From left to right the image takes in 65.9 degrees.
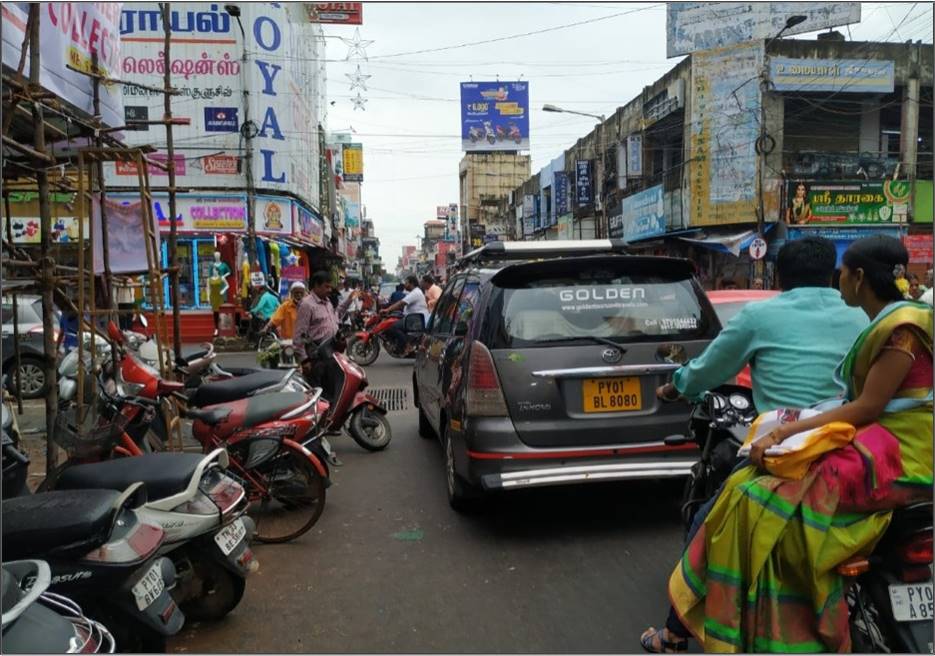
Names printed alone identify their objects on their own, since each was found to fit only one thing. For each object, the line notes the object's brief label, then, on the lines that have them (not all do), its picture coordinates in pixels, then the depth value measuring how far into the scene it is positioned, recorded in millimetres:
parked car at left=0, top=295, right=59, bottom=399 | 10625
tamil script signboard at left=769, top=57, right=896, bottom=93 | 20031
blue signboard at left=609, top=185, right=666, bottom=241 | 23844
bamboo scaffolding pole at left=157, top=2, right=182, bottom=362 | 6616
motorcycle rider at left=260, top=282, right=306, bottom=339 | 9625
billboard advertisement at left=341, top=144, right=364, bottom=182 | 55312
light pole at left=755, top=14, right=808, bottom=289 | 19422
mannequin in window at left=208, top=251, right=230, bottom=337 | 18516
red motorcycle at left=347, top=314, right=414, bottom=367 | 13891
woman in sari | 2203
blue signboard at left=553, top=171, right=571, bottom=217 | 34625
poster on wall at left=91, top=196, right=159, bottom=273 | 6184
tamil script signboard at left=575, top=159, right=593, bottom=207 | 31250
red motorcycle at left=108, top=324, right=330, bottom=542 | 4688
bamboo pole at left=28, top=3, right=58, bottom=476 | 4422
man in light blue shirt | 2744
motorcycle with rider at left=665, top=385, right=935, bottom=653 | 2201
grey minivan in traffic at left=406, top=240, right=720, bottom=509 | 4250
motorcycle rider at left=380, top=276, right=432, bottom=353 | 13859
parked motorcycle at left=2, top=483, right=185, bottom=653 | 2611
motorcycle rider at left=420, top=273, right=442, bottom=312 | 14998
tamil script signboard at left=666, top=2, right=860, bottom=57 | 20984
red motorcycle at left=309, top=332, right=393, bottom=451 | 6691
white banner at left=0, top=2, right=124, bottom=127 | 4574
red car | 6312
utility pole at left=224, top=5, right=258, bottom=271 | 21219
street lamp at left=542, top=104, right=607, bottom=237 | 30109
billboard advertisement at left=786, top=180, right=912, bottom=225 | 19969
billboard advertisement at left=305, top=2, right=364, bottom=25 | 27047
